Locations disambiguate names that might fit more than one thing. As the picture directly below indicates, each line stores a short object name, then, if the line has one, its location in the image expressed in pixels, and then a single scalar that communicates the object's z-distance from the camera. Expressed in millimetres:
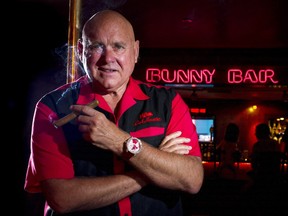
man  1621
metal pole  2277
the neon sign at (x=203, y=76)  7387
